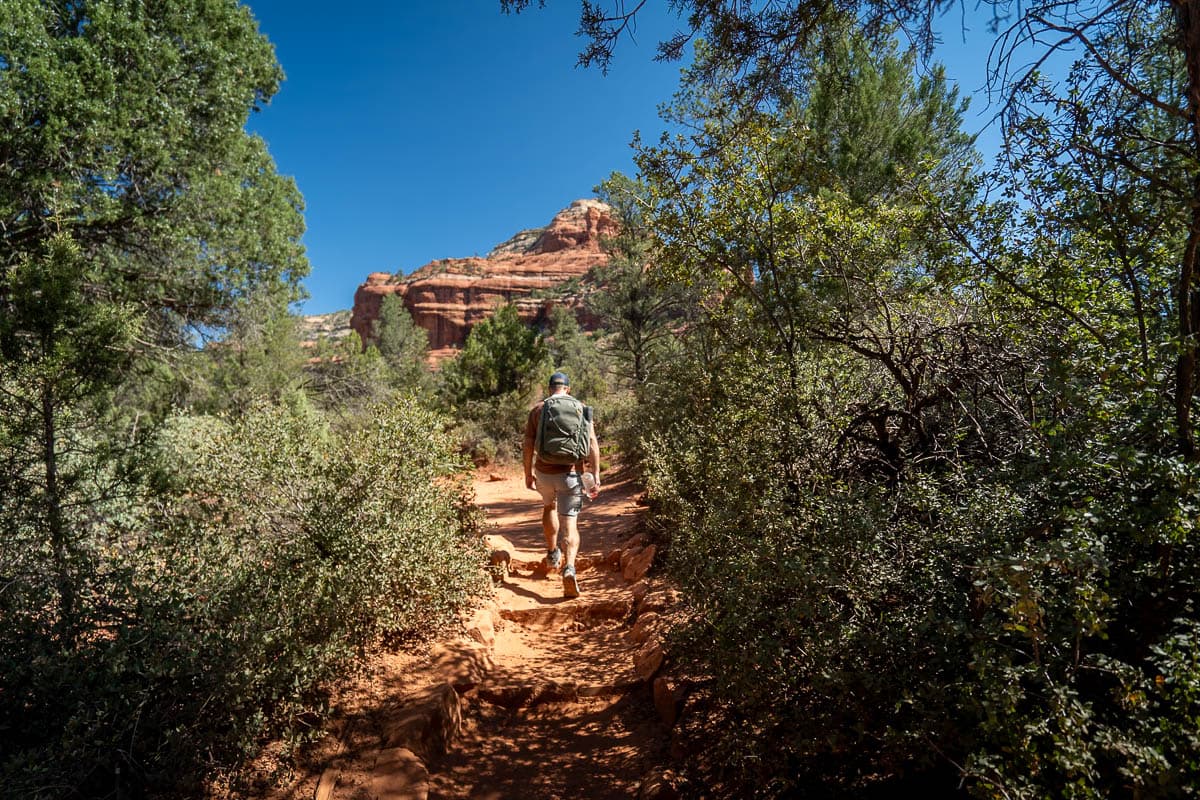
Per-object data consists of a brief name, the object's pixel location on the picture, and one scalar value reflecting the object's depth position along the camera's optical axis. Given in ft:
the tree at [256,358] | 28.66
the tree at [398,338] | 101.00
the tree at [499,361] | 54.60
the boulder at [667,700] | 10.22
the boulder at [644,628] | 13.32
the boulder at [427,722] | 9.32
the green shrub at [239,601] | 7.25
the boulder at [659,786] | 8.12
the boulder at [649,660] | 11.63
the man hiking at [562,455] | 16.85
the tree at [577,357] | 72.74
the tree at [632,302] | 49.11
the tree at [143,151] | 19.22
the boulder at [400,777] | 8.33
